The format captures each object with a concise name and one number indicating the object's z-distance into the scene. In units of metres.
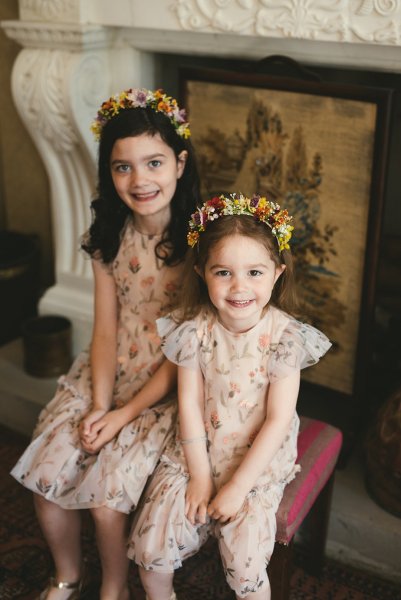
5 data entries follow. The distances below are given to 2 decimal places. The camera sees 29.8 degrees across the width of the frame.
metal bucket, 2.44
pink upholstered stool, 1.54
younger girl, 1.49
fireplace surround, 1.84
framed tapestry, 1.92
